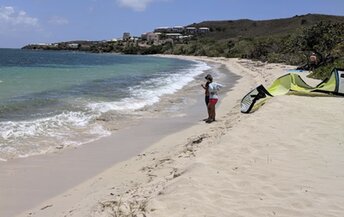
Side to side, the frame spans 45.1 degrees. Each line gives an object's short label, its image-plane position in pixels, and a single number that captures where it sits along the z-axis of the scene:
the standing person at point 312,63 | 25.62
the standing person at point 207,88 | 11.61
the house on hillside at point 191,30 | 180.00
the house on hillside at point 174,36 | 163.18
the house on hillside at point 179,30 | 195.40
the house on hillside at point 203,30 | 172.98
